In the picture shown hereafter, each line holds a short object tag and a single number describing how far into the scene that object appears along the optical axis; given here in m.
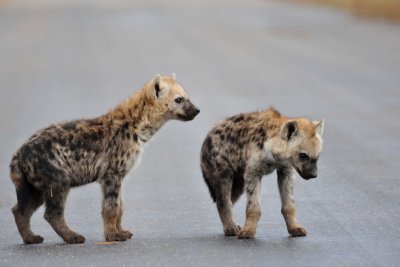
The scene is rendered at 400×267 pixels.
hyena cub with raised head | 18.45
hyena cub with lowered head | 18.67
